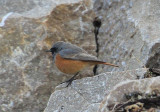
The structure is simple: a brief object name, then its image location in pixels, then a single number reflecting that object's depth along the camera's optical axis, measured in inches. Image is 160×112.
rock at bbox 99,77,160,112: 277.1
